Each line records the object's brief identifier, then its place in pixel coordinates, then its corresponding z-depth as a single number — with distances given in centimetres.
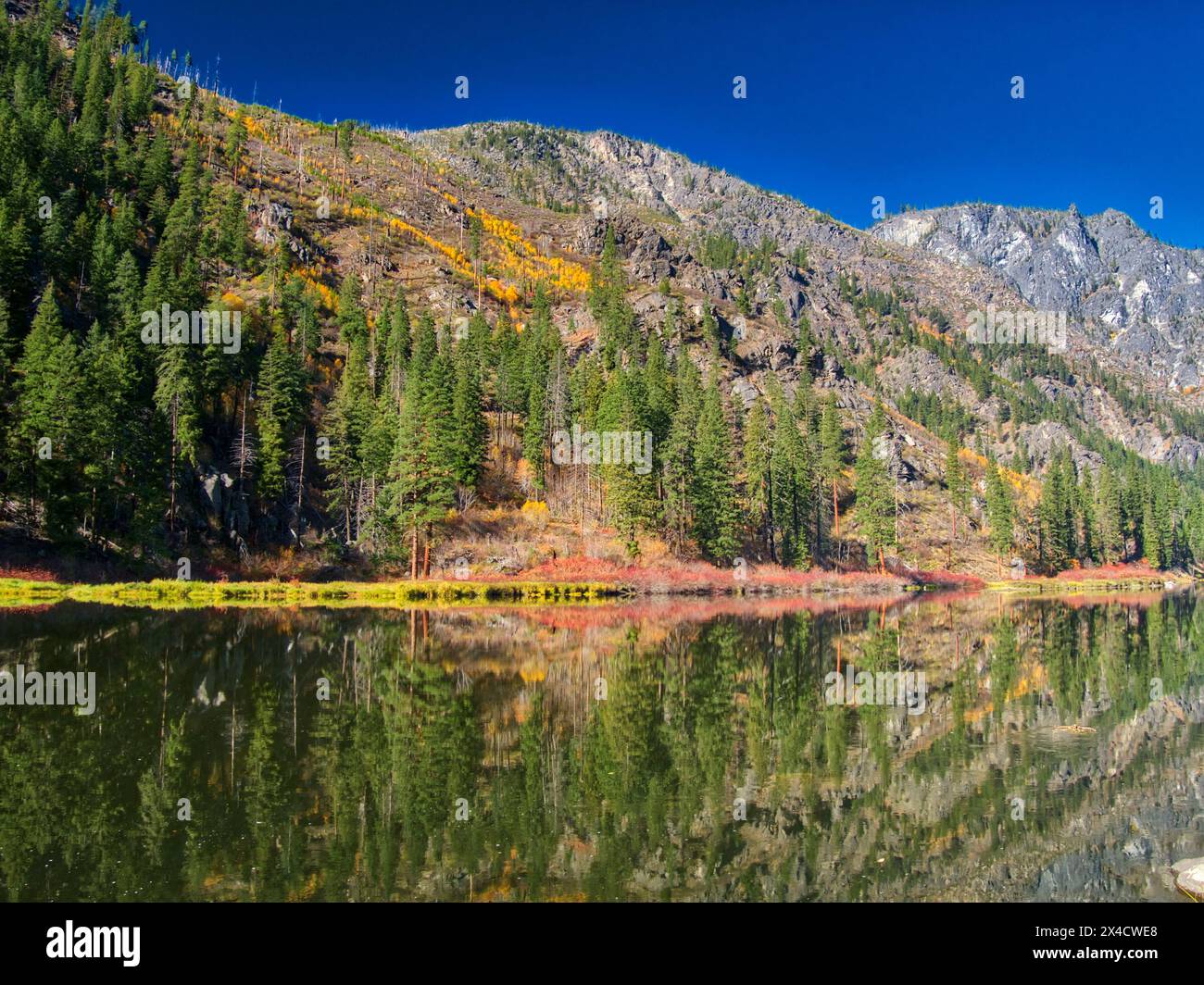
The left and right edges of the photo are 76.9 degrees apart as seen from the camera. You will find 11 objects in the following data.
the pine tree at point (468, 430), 6725
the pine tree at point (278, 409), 6272
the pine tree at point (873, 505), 8338
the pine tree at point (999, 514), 9512
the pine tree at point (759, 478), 8369
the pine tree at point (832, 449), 9462
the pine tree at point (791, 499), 8344
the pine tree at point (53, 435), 4912
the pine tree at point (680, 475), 7256
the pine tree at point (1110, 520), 11262
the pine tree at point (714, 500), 7362
